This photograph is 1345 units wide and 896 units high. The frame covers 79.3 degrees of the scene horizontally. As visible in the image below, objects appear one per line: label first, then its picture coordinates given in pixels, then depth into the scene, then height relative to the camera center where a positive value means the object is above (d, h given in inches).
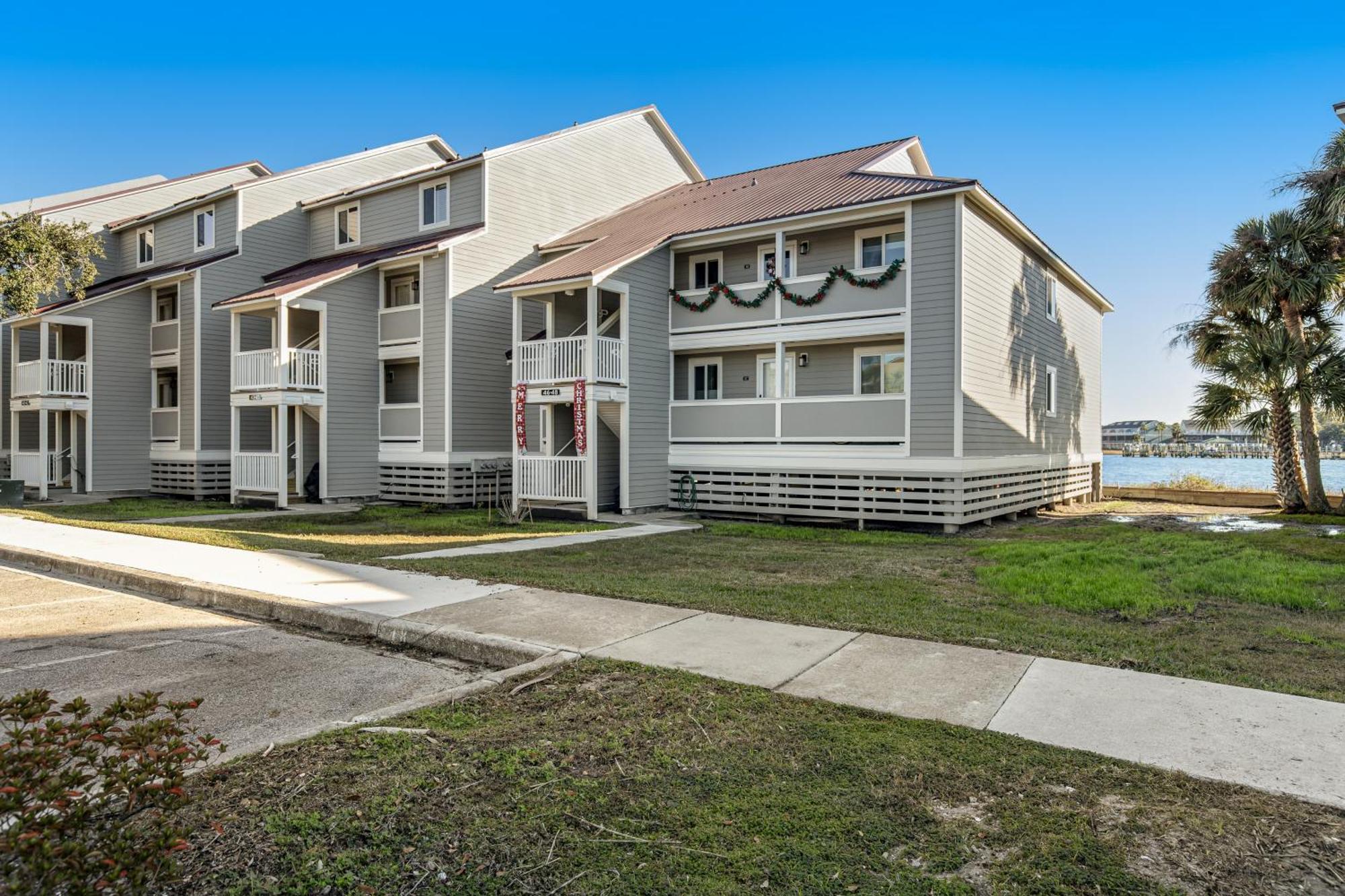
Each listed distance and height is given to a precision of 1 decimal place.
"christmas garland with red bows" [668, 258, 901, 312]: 634.8 +130.4
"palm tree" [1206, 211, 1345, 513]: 719.1 +152.1
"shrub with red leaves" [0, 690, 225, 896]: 84.3 -39.9
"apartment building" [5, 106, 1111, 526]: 634.8 +99.9
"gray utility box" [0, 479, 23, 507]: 804.0 -44.6
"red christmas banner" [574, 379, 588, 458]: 661.9 +25.3
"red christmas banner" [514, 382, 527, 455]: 702.5 +28.2
